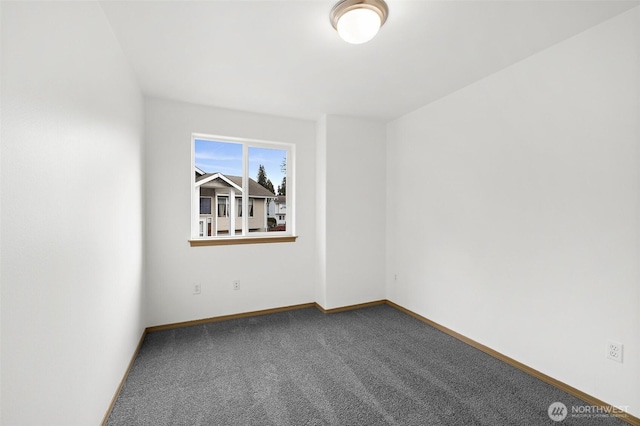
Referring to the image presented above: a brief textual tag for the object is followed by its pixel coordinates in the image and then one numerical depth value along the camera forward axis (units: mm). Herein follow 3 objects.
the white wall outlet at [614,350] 1805
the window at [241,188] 3404
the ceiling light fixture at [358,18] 1665
